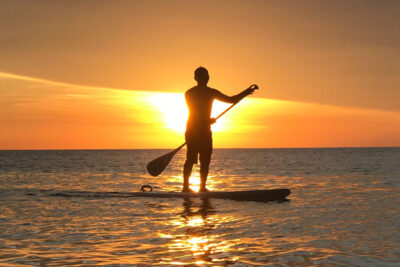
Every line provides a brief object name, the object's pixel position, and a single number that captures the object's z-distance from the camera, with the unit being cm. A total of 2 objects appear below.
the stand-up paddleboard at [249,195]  1247
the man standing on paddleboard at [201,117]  1227
